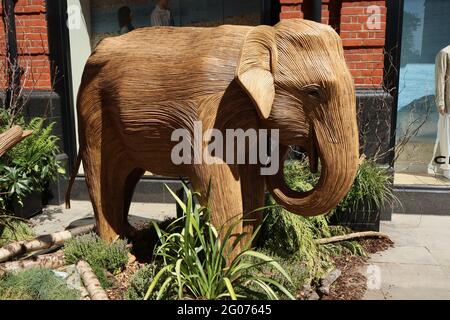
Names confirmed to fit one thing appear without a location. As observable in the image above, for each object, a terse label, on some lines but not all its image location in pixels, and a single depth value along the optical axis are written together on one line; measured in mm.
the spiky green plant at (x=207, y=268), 2928
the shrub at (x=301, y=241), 3910
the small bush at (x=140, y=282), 3197
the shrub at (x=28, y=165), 5059
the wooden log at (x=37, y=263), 3550
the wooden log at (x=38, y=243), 3732
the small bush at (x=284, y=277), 3117
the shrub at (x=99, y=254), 3553
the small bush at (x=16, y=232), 4770
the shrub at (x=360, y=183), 4832
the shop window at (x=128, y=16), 6422
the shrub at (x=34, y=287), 3031
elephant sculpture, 2881
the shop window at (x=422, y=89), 6594
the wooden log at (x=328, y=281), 3385
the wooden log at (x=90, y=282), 3095
